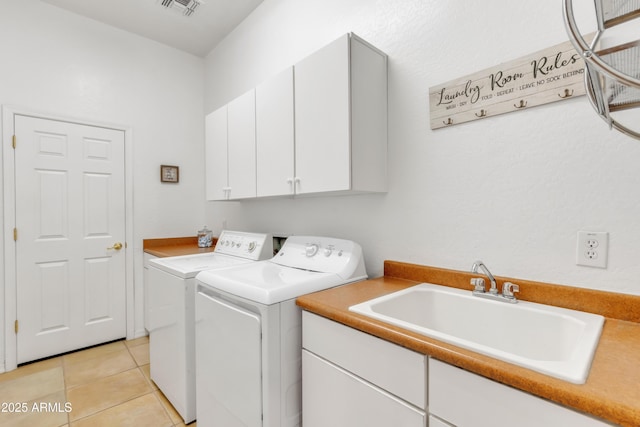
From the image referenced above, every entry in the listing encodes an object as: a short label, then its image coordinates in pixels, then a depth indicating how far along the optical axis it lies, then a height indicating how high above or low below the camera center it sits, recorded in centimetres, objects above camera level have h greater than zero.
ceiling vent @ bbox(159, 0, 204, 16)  246 +173
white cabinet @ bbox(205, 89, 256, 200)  210 +47
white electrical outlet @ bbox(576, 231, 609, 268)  104 -14
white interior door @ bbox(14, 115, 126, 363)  242 -21
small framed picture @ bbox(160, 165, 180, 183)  312 +41
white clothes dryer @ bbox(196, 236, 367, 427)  120 -54
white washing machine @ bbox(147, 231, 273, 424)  171 -62
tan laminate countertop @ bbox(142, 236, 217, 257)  262 -35
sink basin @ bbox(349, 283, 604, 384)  73 -39
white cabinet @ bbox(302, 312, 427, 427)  88 -56
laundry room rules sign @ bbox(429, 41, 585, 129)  109 +51
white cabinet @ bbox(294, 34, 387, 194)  145 +48
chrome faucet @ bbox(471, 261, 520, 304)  117 -32
